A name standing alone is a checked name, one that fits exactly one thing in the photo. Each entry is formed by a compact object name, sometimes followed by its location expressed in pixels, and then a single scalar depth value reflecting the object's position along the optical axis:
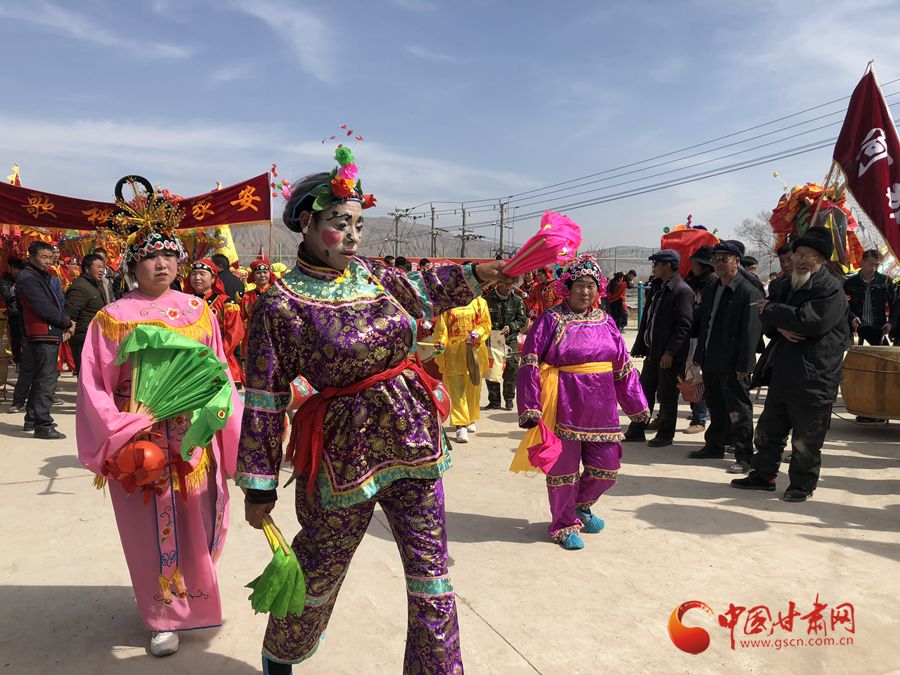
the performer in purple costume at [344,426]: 2.21
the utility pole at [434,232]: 49.41
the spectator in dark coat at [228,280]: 8.48
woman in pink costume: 2.85
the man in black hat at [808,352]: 4.75
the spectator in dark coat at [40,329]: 6.77
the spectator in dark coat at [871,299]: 8.66
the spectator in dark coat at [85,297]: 7.69
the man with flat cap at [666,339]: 6.63
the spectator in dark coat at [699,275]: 7.00
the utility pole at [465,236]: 56.06
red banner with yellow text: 6.47
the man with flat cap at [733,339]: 5.91
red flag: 4.74
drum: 6.82
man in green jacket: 8.71
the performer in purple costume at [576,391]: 4.18
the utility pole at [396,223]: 48.11
